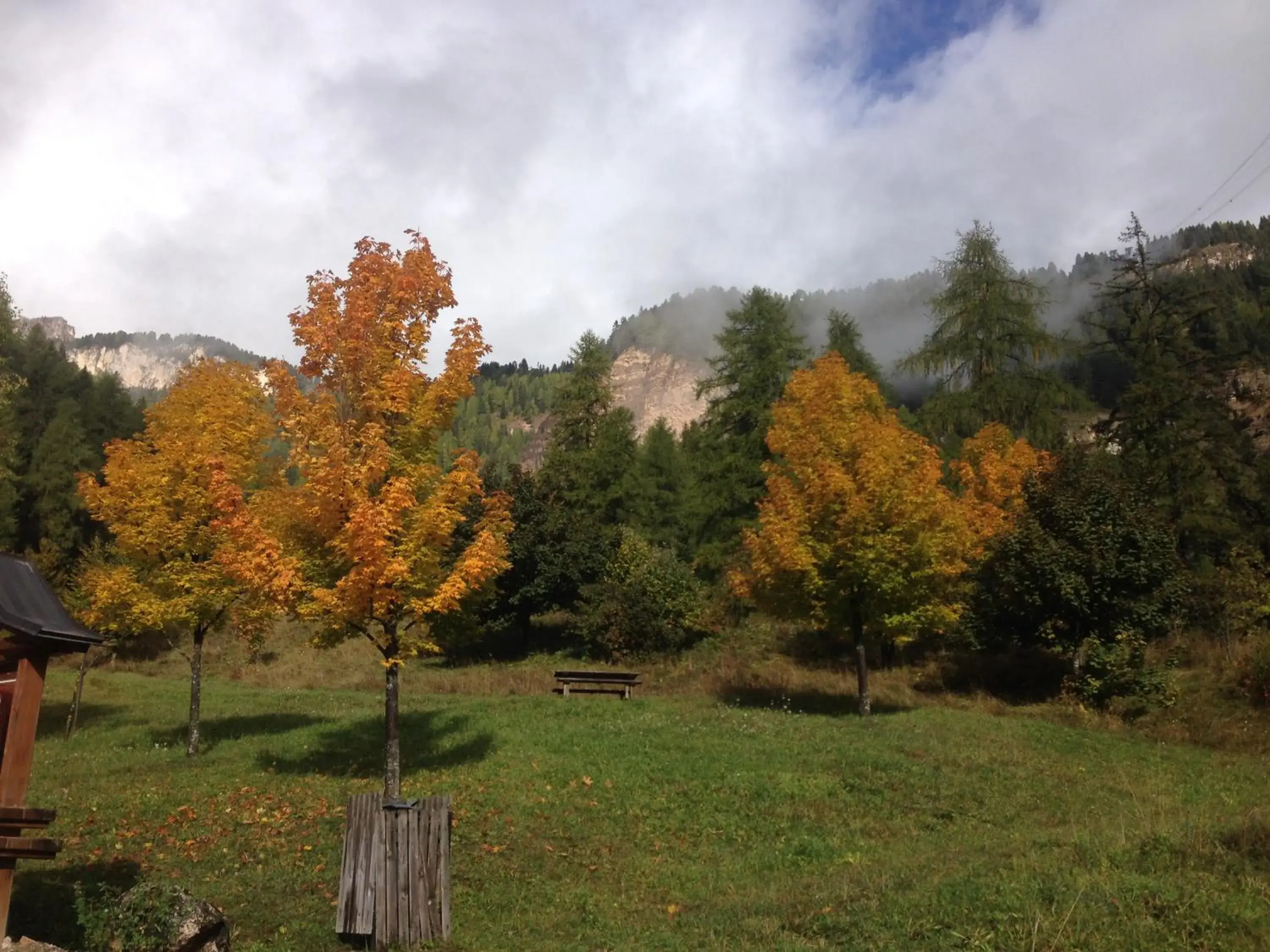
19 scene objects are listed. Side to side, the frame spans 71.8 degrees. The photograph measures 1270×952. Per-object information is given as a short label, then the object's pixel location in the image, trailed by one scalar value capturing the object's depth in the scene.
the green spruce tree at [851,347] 43.16
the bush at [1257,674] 20.98
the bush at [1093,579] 23.27
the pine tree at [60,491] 45.62
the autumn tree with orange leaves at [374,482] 12.45
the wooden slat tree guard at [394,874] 8.98
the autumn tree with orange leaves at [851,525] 20.73
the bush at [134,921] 7.60
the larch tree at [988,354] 37.91
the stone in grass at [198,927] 7.73
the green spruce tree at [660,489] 55.17
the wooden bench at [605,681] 26.09
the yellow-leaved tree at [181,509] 17.94
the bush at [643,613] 35.06
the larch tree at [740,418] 39.09
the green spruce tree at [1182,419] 31.27
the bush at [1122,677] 22.48
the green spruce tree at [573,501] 39.47
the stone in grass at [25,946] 7.05
